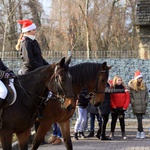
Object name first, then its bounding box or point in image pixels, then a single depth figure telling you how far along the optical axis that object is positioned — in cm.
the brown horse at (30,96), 667
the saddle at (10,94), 677
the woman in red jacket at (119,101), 1242
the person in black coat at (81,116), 1223
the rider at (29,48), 812
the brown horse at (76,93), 845
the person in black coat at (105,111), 1220
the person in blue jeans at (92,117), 1277
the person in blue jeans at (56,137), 1129
